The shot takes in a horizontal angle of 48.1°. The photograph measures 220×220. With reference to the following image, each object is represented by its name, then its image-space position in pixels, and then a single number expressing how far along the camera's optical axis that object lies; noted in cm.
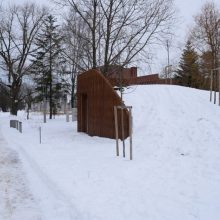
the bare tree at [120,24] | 1501
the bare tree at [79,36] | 1604
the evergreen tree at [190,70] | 3021
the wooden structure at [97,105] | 1110
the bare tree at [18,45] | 3098
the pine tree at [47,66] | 2712
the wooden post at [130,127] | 730
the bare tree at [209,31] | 2751
